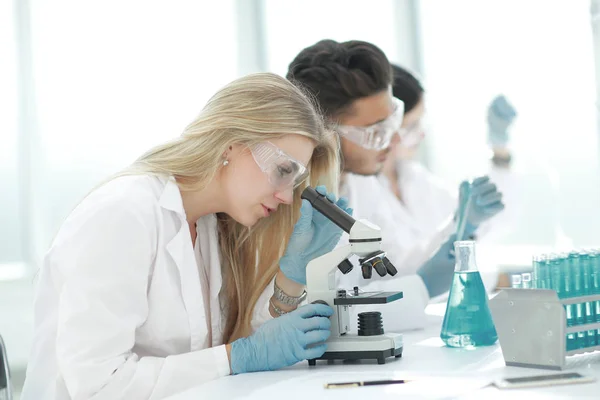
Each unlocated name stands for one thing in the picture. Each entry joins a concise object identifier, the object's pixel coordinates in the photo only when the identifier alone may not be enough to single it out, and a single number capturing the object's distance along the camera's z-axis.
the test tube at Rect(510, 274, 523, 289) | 2.42
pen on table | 2.29
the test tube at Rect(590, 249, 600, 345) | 2.36
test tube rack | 2.31
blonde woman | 2.44
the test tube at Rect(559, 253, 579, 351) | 2.34
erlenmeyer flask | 2.54
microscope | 2.45
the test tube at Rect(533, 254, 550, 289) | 2.36
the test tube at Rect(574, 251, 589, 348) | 2.35
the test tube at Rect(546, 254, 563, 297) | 2.35
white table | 2.21
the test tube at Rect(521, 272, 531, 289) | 2.41
